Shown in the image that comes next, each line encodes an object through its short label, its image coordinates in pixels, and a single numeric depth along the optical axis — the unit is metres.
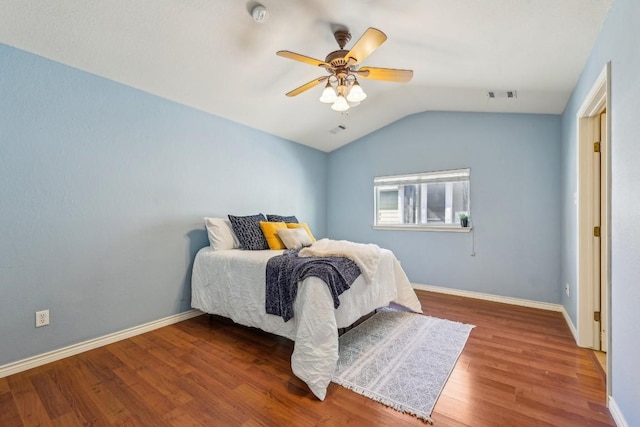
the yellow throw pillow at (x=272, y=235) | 3.21
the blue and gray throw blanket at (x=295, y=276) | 2.02
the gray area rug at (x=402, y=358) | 1.73
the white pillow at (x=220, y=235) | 3.06
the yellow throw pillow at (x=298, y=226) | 3.56
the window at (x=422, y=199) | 4.07
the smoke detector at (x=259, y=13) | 2.00
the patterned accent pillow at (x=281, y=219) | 3.66
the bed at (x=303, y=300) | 1.83
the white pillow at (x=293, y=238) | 3.16
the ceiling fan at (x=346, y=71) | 2.03
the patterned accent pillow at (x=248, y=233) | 3.12
